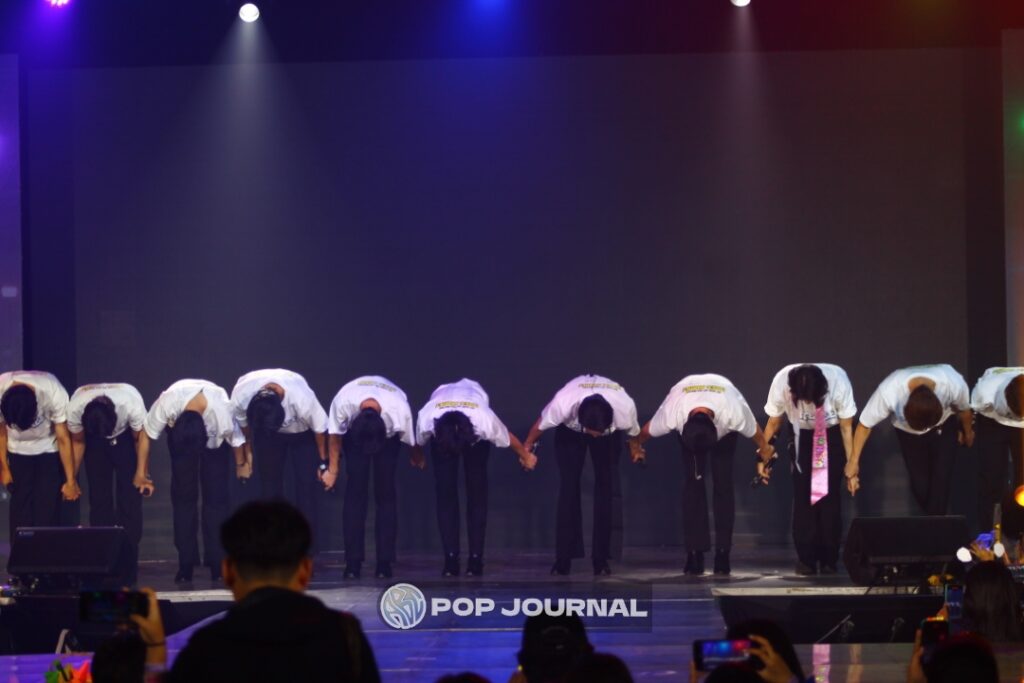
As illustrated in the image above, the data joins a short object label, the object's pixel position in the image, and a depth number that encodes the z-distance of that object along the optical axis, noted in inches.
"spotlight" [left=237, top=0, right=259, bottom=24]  756.9
